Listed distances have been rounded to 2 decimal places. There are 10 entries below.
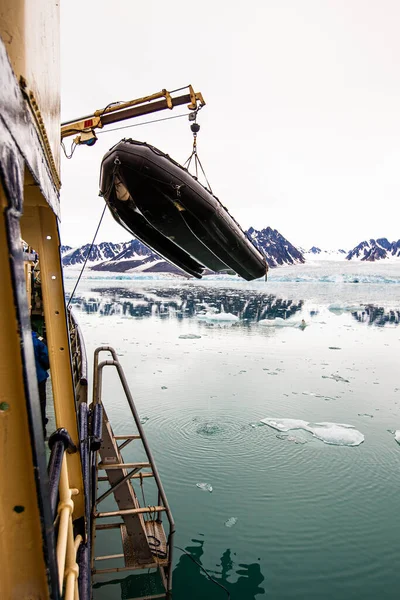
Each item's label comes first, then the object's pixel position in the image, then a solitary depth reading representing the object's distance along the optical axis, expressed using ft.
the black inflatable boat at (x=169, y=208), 16.97
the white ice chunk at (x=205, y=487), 19.66
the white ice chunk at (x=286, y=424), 27.55
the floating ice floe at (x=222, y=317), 85.92
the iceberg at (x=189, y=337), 66.19
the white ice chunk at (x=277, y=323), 80.38
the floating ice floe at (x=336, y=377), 40.12
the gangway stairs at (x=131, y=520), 11.40
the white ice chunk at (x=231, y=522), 17.13
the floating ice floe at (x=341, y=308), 109.19
